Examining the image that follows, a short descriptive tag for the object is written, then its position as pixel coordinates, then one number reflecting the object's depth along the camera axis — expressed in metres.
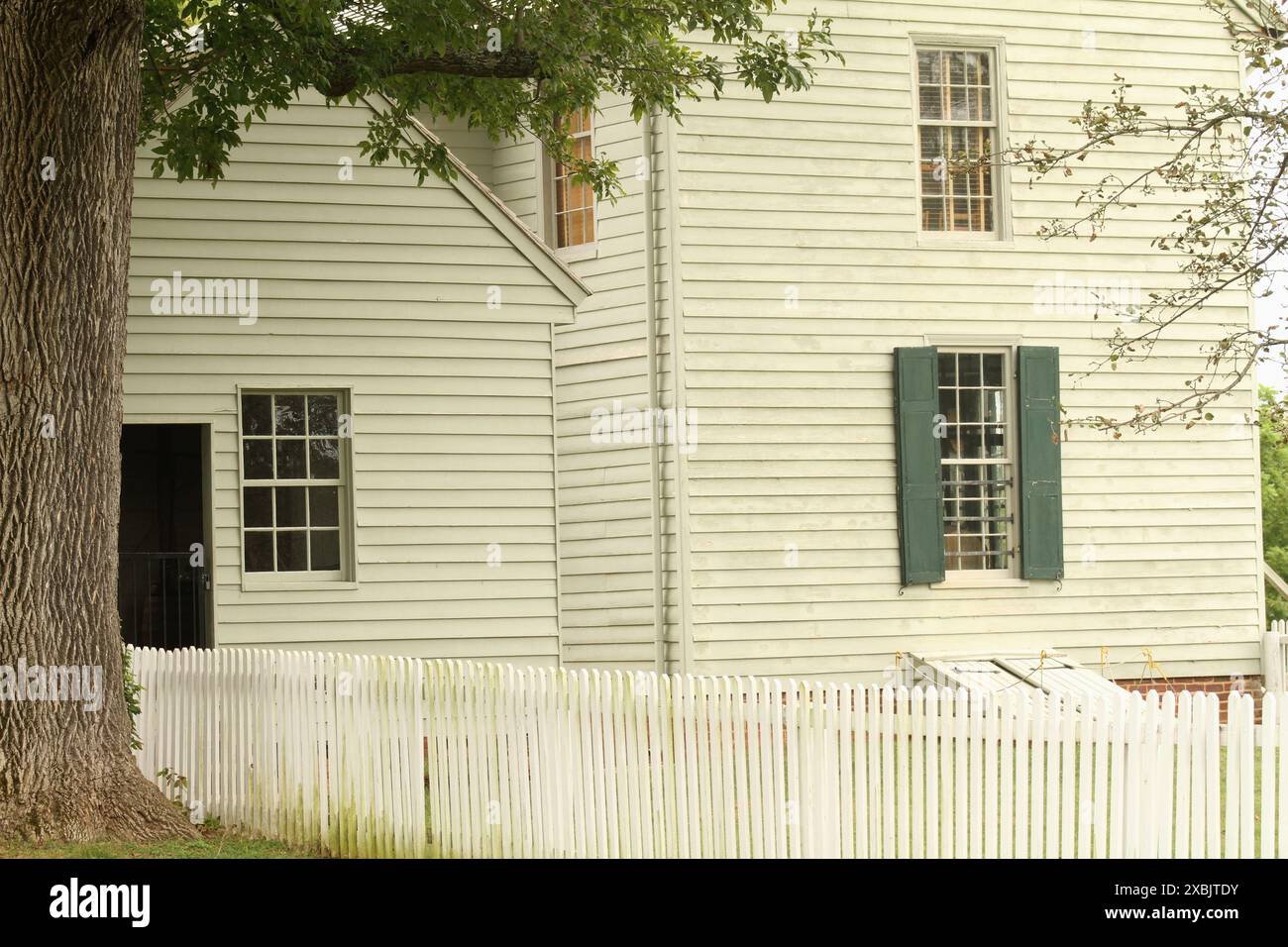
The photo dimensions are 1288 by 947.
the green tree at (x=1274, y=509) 36.82
